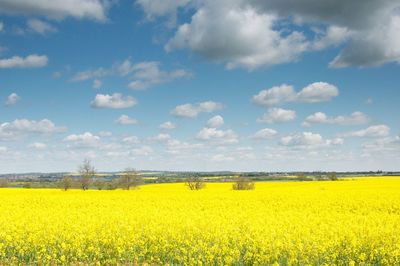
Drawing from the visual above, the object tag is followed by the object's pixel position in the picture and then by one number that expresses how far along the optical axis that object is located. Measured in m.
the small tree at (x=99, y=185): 77.19
